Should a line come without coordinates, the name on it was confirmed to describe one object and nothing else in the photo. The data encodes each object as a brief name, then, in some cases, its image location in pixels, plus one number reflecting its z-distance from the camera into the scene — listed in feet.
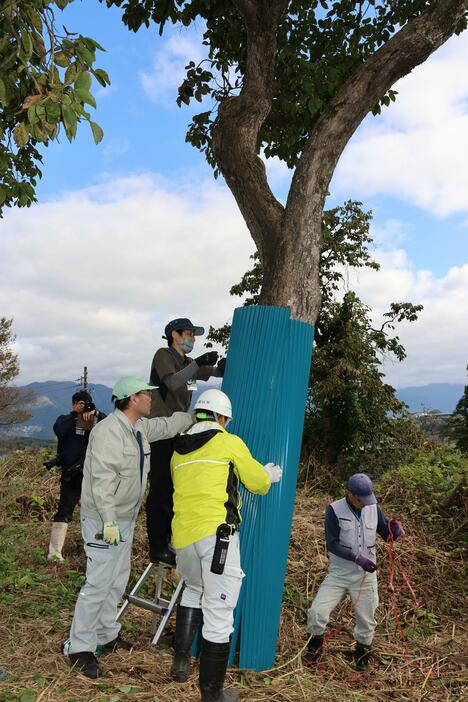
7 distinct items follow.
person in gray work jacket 13.57
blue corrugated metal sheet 14.66
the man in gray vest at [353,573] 16.66
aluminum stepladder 15.16
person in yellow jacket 12.55
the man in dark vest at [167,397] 16.02
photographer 22.98
